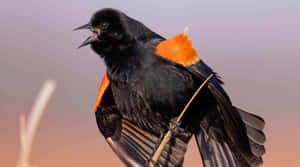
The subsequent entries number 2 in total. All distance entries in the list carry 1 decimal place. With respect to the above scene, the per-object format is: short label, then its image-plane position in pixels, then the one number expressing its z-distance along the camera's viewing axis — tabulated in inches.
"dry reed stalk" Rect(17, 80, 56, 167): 86.9
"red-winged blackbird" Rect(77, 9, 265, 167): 166.5
